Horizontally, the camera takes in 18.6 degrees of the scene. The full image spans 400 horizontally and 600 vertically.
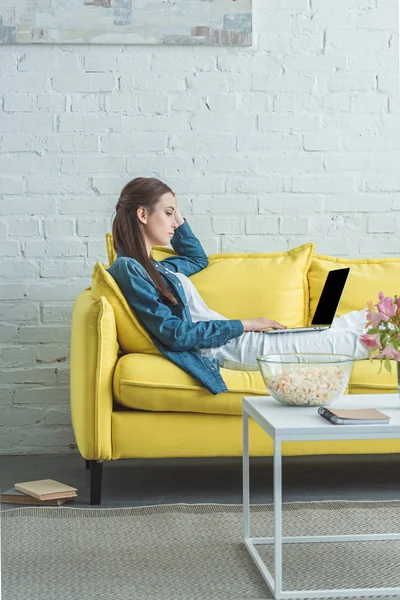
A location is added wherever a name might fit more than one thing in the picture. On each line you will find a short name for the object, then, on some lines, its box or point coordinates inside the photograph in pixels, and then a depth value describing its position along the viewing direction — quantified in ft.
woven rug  10.34
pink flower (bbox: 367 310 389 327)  10.62
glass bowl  10.78
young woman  13.15
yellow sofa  12.80
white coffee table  9.93
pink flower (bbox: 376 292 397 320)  10.62
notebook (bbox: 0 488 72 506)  12.78
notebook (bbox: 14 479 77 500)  12.73
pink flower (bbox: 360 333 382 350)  10.71
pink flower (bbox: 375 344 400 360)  10.58
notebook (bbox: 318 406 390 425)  10.00
